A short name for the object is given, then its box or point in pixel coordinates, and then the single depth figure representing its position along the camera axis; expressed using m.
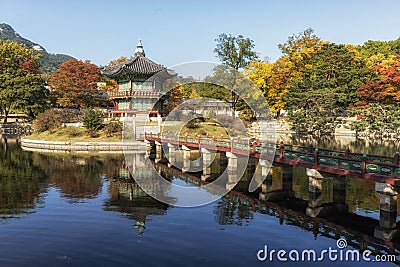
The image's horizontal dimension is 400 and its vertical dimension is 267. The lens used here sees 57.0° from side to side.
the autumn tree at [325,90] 57.00
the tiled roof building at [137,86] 54.47
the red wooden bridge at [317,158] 16.67
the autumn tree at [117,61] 74.38
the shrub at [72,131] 48.44
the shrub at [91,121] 48.06
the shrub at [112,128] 47.25
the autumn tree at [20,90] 62.84
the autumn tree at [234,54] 58.50
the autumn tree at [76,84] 63.66
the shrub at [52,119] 52.06
